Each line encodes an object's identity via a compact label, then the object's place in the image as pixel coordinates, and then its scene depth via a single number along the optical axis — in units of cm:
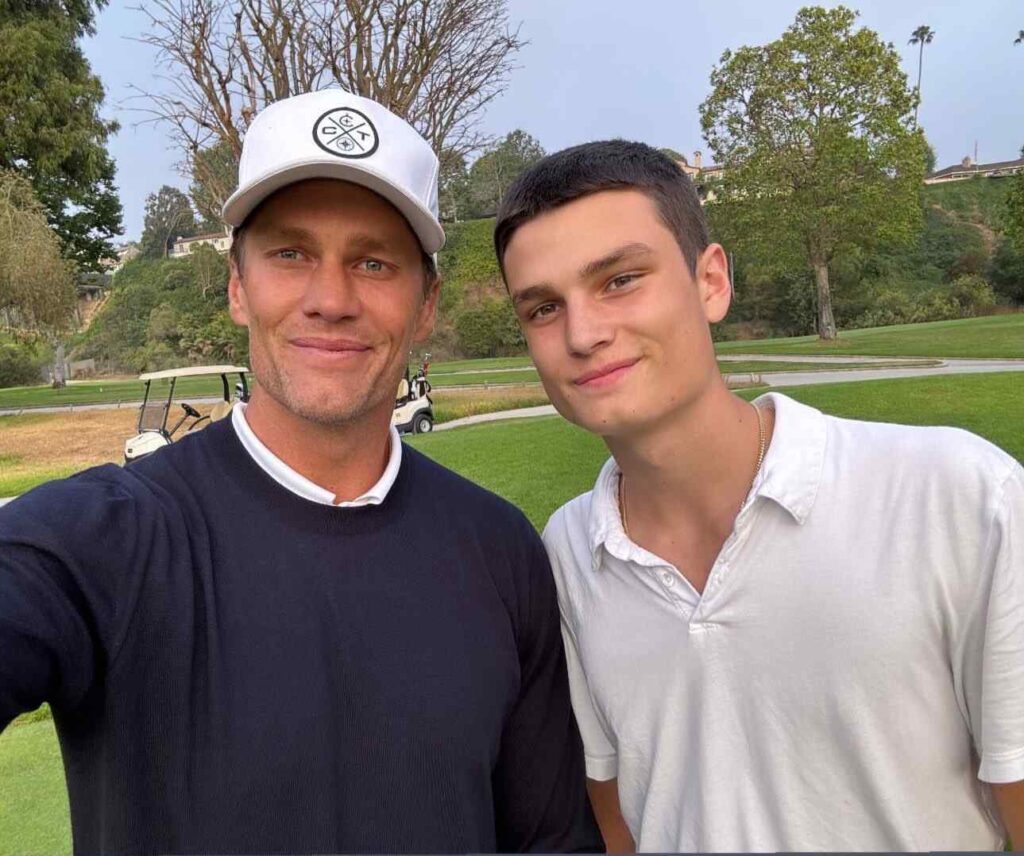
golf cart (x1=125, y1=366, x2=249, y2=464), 1183
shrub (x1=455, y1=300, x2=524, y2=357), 4569
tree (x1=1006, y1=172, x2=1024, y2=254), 2023
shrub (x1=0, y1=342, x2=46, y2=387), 4368
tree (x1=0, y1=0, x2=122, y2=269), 2067
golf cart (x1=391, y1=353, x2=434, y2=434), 1467
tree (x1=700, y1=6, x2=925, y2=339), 2617
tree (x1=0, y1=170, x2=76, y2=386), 1814
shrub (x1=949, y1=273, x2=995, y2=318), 4062
